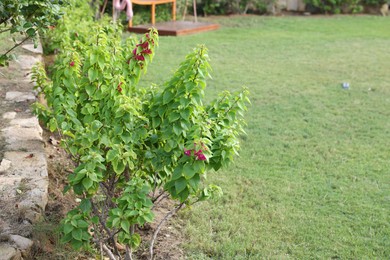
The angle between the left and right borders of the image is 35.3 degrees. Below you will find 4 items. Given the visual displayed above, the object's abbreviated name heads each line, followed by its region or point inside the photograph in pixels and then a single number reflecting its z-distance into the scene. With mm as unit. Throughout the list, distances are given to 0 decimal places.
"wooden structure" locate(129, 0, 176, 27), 10148
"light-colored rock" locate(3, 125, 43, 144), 4090
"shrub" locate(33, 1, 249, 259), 2639
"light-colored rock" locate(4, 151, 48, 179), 3568
